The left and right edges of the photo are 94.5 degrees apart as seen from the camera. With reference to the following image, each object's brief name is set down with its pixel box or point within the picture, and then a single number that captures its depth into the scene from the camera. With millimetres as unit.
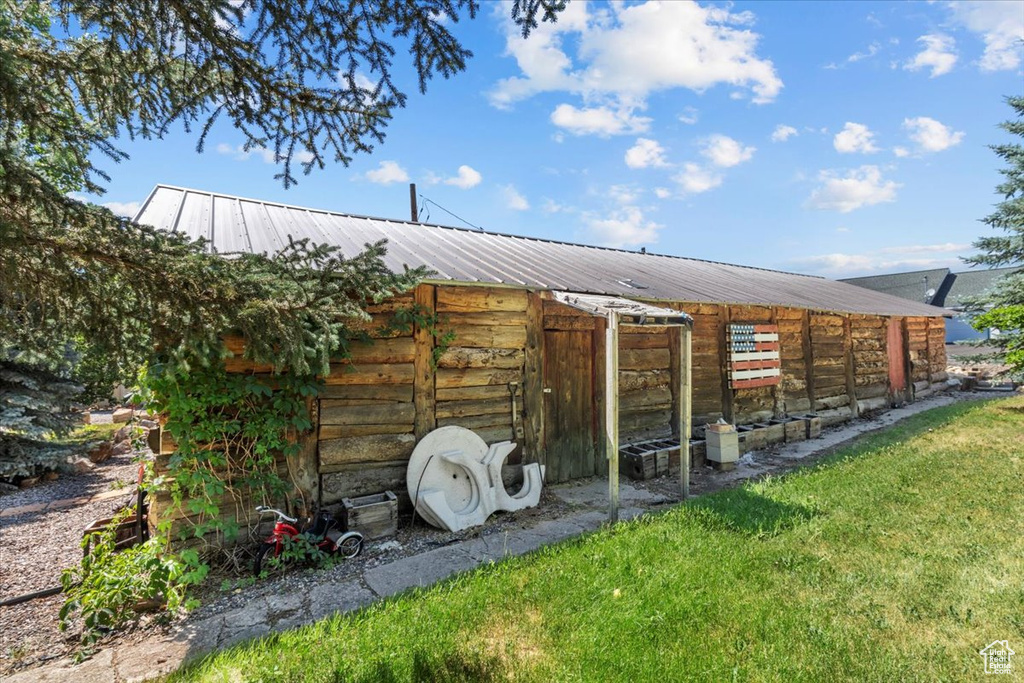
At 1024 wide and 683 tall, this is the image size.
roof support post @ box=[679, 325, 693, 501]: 5723
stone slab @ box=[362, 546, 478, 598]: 3805
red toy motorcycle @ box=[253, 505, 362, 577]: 4129
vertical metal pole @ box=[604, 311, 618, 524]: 5031
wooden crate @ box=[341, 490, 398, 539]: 4574
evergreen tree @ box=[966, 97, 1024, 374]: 12422
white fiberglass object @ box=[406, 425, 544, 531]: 5004
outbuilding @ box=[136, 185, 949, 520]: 5062
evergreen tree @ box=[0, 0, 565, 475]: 2492
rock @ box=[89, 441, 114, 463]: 9172
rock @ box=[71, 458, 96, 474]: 8430
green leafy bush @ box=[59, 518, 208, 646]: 3266
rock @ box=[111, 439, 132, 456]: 9938
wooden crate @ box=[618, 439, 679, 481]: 6934
